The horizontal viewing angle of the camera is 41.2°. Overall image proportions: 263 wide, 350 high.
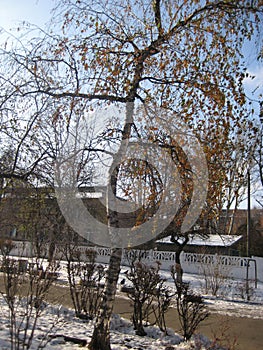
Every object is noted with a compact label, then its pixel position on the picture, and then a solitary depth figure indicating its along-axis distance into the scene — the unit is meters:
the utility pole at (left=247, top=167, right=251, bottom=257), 21.92
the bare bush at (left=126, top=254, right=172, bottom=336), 6.30
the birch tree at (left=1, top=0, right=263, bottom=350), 4.75
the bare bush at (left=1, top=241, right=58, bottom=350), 3.67
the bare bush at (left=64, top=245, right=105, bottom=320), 7.16
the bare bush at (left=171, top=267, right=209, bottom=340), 5.80
